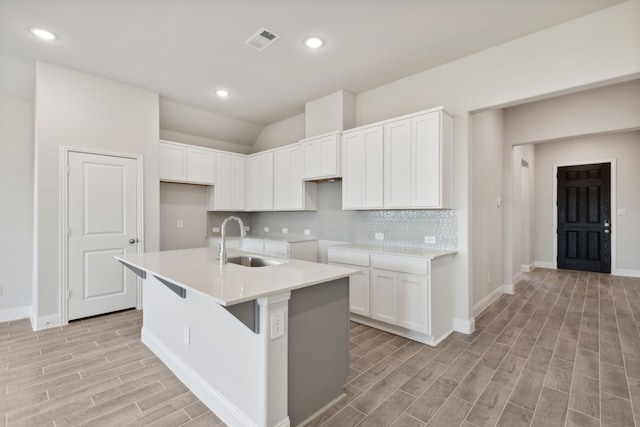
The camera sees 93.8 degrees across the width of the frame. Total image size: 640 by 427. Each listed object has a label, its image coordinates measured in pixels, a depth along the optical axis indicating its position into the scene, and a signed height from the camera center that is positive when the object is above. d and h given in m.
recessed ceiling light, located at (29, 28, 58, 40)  2.72 +1.66
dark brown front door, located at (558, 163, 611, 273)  5.92 -0.06
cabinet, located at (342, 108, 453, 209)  3.07 +0.57
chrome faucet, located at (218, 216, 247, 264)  2.36 -0.33
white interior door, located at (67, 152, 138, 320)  3.54 -0.24
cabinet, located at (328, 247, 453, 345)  2.90 -0.84
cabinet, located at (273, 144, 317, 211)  4.54 +0.45
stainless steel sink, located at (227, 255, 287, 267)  2.64 -0.43
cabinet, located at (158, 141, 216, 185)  4.46 +0.78
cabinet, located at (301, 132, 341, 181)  3.92 +0.78
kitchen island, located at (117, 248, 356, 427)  1.62 -0.79
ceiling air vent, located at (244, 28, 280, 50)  2.76 +1.66
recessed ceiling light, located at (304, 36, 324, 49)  2.85 +1.66
